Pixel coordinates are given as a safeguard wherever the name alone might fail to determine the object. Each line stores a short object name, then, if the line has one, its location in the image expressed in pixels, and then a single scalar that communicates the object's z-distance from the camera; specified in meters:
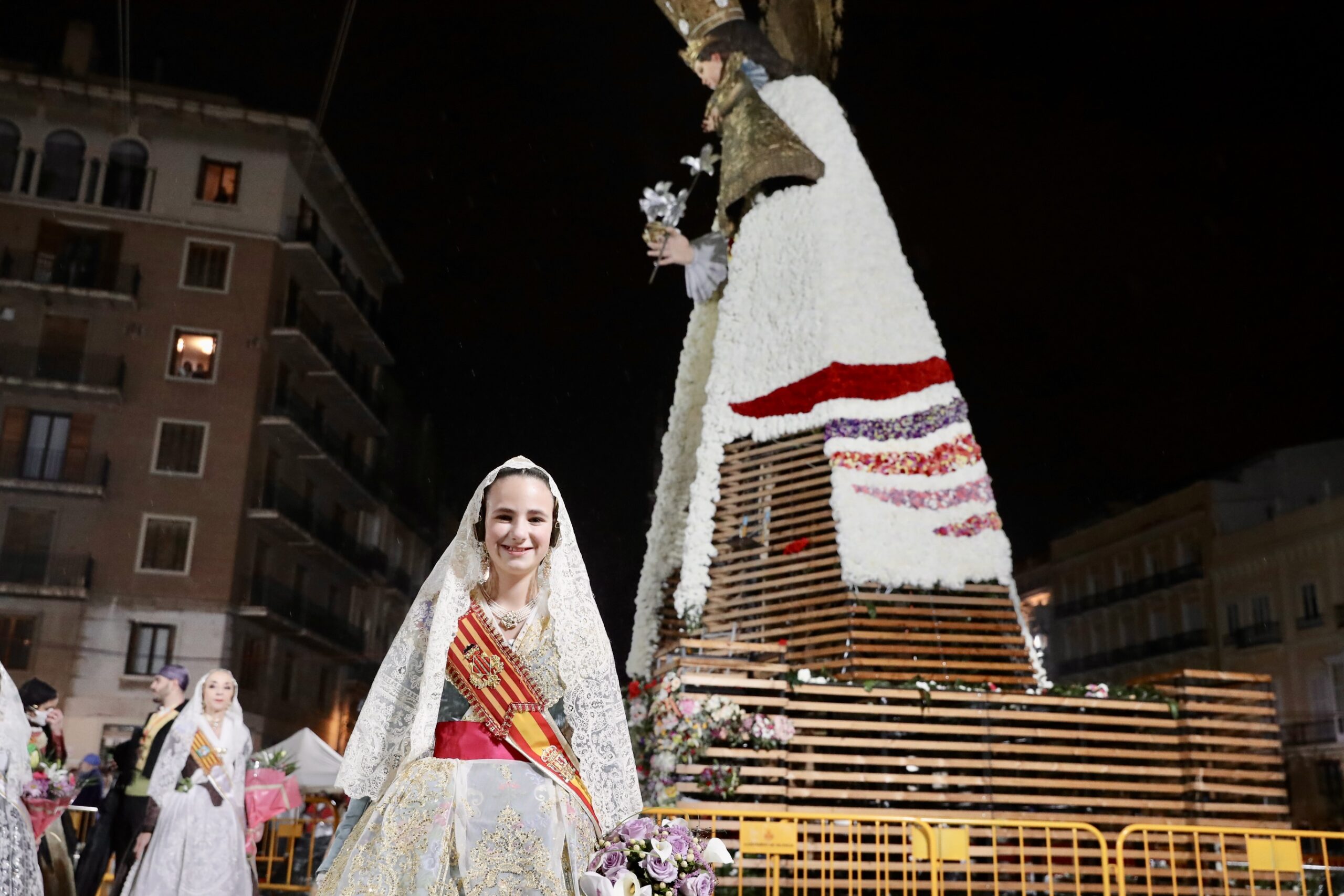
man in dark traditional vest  6.51
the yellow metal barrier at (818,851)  5.99
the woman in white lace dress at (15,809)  3.84
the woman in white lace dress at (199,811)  5.74
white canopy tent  12.34
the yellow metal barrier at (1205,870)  7.68
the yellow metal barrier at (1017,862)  7.46
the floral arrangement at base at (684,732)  7.72
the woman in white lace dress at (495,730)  2.68
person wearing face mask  5.93
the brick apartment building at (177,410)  14.41
